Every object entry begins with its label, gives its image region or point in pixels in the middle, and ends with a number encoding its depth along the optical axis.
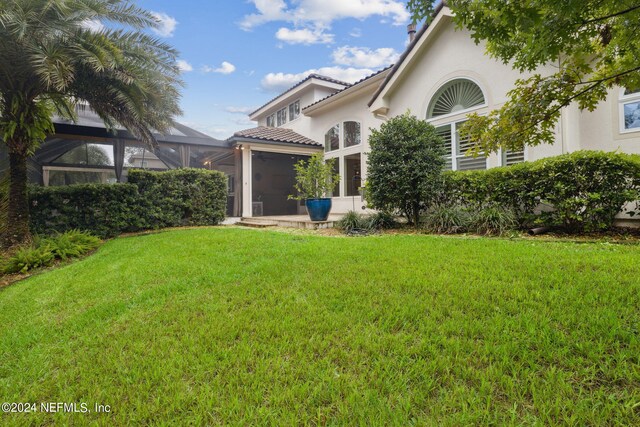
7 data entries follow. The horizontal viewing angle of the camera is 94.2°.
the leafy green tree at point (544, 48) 2.10
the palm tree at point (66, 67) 5.91
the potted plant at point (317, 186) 9.41
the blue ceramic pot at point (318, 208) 9.42
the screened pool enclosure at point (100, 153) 10.98
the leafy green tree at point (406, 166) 7.27
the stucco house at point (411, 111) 6.51
